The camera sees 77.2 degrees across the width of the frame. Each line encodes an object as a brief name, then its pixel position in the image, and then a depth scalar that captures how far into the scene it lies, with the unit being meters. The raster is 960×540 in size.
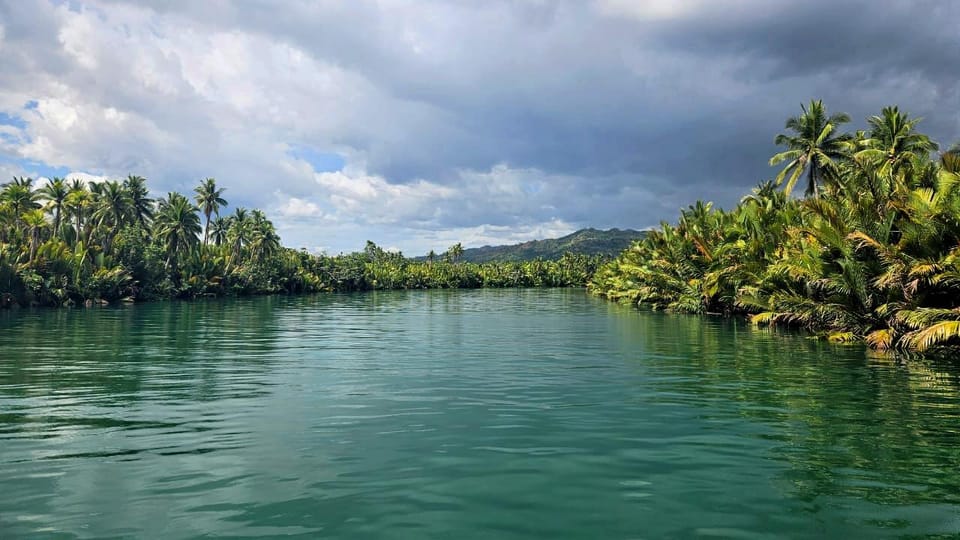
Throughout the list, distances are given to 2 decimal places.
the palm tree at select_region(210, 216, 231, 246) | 144.31
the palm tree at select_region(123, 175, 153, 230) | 100.03
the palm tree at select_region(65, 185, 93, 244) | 81.81
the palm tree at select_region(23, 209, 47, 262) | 70.46
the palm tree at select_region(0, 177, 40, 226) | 72.56
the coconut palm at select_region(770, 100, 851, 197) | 51.28
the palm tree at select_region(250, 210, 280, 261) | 119.81
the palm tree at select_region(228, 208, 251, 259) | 121.12
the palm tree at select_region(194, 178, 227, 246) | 116.06
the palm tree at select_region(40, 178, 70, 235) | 81.44
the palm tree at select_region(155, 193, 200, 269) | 96.50
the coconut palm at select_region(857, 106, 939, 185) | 47.31
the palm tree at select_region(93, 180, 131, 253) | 93.00
